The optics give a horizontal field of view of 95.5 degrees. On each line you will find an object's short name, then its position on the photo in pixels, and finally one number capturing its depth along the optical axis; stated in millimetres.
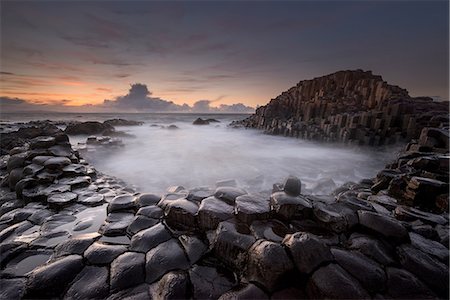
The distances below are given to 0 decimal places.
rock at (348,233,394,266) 2434
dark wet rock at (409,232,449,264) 2621
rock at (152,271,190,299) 2090
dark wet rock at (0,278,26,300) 2193
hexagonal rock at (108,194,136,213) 3752
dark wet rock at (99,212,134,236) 3121
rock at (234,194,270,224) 3031
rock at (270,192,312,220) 3125
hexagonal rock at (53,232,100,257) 2707
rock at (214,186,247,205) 3491
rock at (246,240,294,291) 2102
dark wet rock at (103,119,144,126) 29578
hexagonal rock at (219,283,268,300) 2008
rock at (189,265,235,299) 2148
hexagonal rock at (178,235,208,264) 2593
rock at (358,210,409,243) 2707
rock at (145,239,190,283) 2357
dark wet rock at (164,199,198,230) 3127
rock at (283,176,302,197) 3514
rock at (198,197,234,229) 3004
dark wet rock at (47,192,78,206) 4273
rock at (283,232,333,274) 2178
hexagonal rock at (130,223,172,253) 2739
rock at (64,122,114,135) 18630
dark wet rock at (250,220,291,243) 2701
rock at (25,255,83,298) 2180
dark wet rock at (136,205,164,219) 3434
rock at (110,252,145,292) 2248
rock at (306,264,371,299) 1946
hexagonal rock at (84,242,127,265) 2549
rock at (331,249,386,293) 2127
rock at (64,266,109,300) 2146
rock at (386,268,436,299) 2074
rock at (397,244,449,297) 2199
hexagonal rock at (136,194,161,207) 3801
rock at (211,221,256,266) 2496
